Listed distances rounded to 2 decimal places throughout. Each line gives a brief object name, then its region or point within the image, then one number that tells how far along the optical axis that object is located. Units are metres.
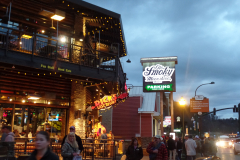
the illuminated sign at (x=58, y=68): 13.59
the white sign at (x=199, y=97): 37.16
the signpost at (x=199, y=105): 37.44
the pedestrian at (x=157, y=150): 9.36
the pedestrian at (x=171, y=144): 17.42
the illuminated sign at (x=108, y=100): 18.02
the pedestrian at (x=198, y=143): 19.66
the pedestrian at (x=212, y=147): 17.20
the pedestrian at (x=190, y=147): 14.52
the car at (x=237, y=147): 28.94
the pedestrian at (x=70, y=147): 7.52
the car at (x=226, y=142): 47.34
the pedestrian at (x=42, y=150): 4.00
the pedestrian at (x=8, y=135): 9.94
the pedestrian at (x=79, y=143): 8.32
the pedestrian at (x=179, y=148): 18.23
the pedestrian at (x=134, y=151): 8.97
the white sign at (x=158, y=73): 34.30
